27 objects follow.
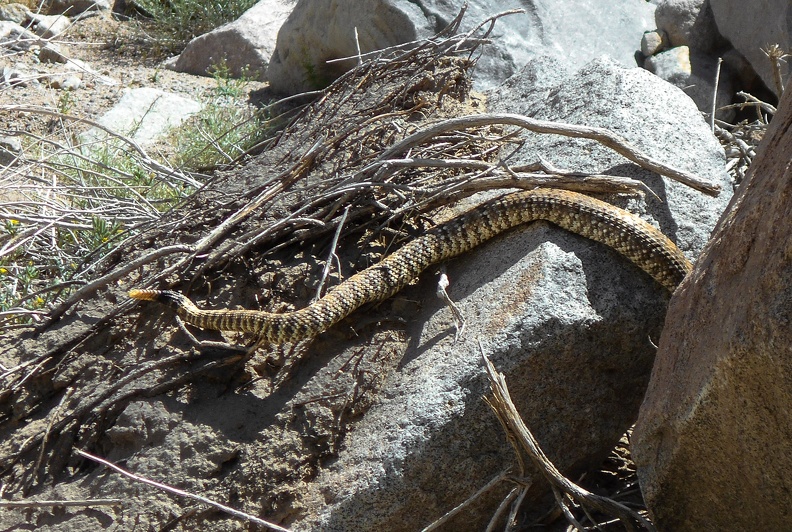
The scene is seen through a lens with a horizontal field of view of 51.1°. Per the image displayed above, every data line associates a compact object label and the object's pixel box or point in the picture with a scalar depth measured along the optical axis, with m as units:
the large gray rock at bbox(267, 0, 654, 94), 7.43
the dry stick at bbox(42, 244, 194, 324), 4.45
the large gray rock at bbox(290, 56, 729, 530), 3.72
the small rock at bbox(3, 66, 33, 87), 8.79
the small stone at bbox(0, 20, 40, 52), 10.56
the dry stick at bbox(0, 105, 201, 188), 5.51
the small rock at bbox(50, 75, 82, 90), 10.24
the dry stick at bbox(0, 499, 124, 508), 3.69
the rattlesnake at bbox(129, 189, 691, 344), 3.99
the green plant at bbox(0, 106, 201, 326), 5.25
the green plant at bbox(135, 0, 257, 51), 12.37
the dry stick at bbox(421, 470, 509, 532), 3.39
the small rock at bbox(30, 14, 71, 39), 11.25
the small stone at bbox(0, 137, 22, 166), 8.26
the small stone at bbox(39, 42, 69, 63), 10.88
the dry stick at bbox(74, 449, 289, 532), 3.45
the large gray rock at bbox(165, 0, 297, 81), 11.22
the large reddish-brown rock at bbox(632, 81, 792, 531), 2.54
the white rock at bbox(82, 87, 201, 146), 9.21
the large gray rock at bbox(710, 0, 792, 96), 7.57
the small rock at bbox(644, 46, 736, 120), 8.35
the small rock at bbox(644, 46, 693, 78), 8.48
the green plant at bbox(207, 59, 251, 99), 9.84
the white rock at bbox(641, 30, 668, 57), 8.64
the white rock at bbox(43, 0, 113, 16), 12.73
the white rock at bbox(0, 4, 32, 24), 11.73
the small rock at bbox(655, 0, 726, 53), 8.72
